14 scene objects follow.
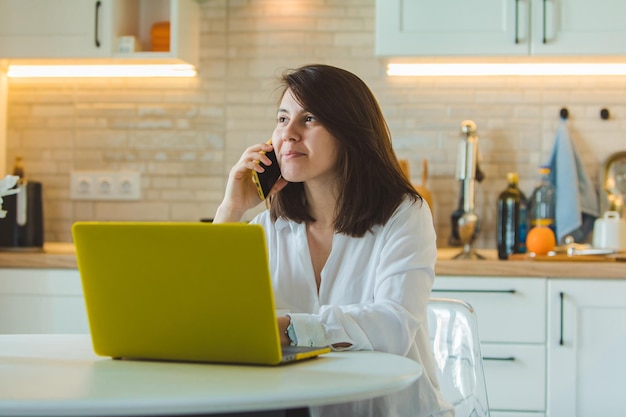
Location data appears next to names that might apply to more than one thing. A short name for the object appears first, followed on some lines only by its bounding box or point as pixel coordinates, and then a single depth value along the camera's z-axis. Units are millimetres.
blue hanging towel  3451
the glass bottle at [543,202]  3469
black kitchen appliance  3406
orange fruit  3232
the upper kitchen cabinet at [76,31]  3479
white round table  1074
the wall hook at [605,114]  3543
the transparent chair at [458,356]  1928
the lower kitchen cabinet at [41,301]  3193
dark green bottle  3246
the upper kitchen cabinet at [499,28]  3248
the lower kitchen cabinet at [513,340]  3000
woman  1759
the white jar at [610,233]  3264
